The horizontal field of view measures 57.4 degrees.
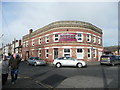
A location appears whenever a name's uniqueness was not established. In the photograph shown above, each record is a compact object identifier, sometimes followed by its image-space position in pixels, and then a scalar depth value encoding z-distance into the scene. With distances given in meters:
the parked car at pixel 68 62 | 15.23
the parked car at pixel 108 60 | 17.33
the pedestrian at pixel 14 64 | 6.73
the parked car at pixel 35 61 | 17.93
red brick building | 20.98
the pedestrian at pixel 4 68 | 6.20
